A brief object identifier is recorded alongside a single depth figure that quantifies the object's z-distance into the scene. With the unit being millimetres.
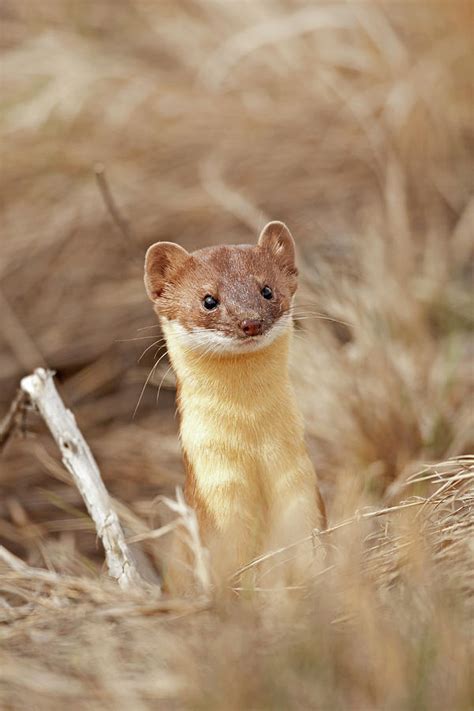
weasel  4941
